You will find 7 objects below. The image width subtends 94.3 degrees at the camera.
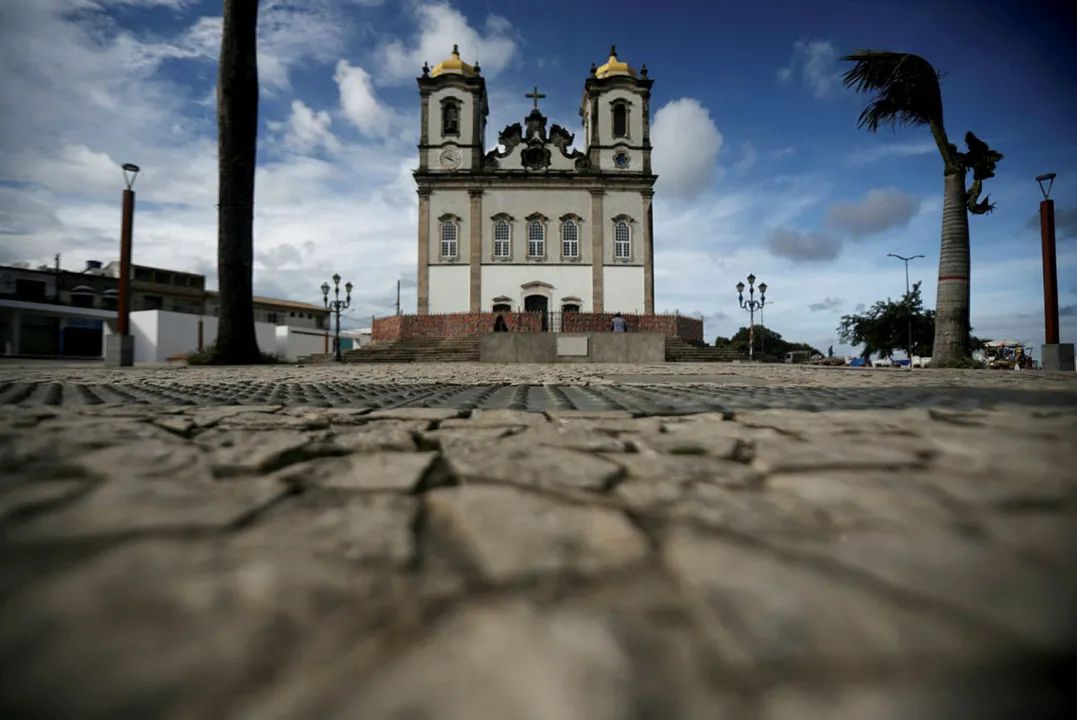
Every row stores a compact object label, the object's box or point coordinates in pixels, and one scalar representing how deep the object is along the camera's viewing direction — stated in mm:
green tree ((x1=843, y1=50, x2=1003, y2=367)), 10078
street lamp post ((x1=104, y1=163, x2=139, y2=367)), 8992
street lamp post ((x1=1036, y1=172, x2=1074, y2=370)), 9383
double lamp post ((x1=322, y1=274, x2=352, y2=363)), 22844
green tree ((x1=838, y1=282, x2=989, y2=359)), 27203
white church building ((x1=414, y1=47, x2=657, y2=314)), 28141
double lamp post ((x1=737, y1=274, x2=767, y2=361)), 22047
